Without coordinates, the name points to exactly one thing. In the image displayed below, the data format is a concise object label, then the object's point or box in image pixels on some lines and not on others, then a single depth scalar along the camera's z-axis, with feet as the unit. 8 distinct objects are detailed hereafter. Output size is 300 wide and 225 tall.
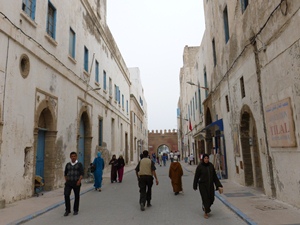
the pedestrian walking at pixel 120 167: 46.73
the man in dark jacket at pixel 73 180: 21.97
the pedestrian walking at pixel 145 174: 23.93
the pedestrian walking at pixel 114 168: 46.16
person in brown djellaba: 31.83
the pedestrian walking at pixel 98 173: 36.65
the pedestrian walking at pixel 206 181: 20.27
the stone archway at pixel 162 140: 208.44
